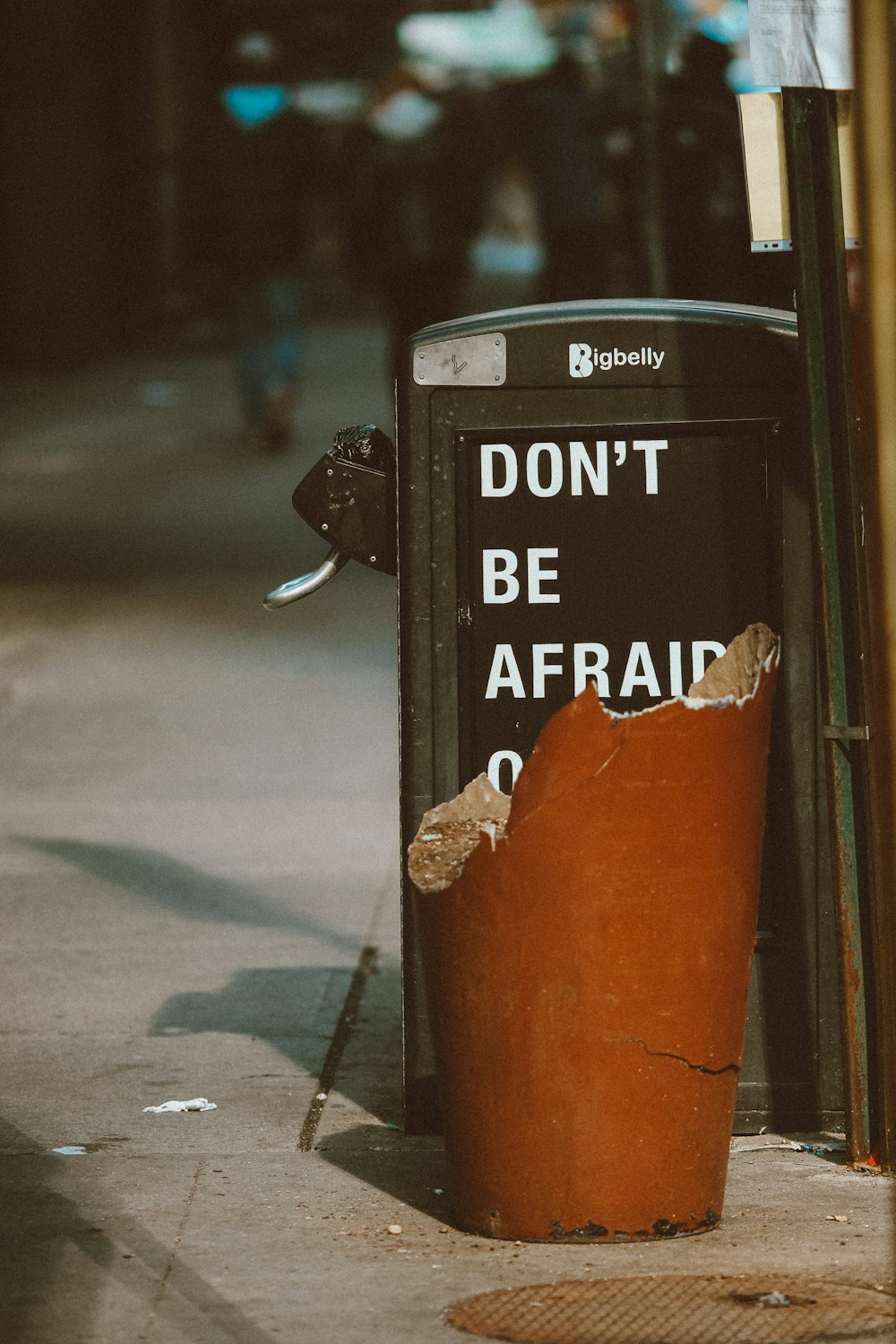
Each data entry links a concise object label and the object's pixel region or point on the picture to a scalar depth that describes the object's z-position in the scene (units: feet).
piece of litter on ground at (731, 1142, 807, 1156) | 23.59
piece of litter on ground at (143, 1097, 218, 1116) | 25.02
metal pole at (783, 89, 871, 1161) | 22.04
